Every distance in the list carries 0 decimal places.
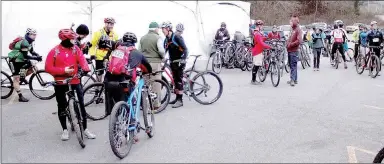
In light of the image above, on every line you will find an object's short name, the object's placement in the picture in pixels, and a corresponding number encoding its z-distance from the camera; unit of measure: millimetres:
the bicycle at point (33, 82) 8867
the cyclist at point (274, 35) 13125
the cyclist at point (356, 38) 15620
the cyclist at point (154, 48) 7543
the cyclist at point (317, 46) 14289
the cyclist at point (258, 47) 10422
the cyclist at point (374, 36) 12805
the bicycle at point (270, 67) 10789
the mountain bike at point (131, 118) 4844
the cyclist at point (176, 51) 7682
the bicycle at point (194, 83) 8023
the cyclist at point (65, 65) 5516
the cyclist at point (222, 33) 15055
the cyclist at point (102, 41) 8125
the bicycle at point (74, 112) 5480
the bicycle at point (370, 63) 12492
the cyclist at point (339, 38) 14617
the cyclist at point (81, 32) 7230
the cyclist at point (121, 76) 5738
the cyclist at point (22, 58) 8492
